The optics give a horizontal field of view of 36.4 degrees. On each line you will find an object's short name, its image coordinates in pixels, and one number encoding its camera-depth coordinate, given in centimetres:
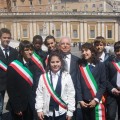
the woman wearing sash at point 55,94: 230
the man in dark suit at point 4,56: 278
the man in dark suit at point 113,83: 265
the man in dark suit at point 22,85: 247
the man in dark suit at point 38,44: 300
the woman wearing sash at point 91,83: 251
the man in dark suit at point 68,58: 262
